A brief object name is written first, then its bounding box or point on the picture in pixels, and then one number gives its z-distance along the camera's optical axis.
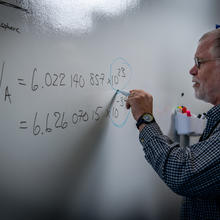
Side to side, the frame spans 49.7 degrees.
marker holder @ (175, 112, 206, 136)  1.07
